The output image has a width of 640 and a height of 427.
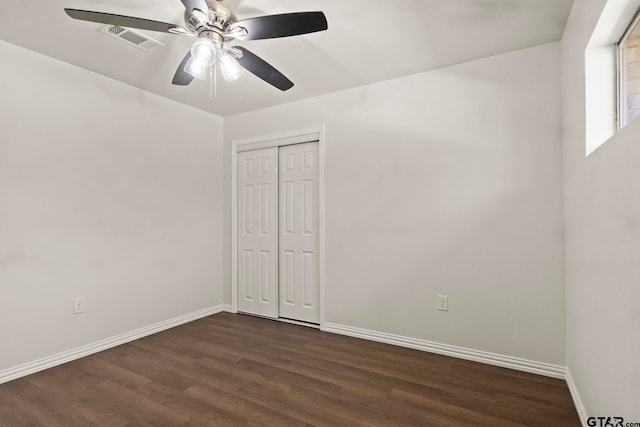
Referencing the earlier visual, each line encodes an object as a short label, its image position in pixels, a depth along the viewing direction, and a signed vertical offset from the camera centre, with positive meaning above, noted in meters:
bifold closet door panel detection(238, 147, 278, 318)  3.70 -0.18
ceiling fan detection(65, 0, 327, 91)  1.55 +0.99
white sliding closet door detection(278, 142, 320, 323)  3.45 -0.18
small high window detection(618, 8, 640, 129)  1.42 +0.67
